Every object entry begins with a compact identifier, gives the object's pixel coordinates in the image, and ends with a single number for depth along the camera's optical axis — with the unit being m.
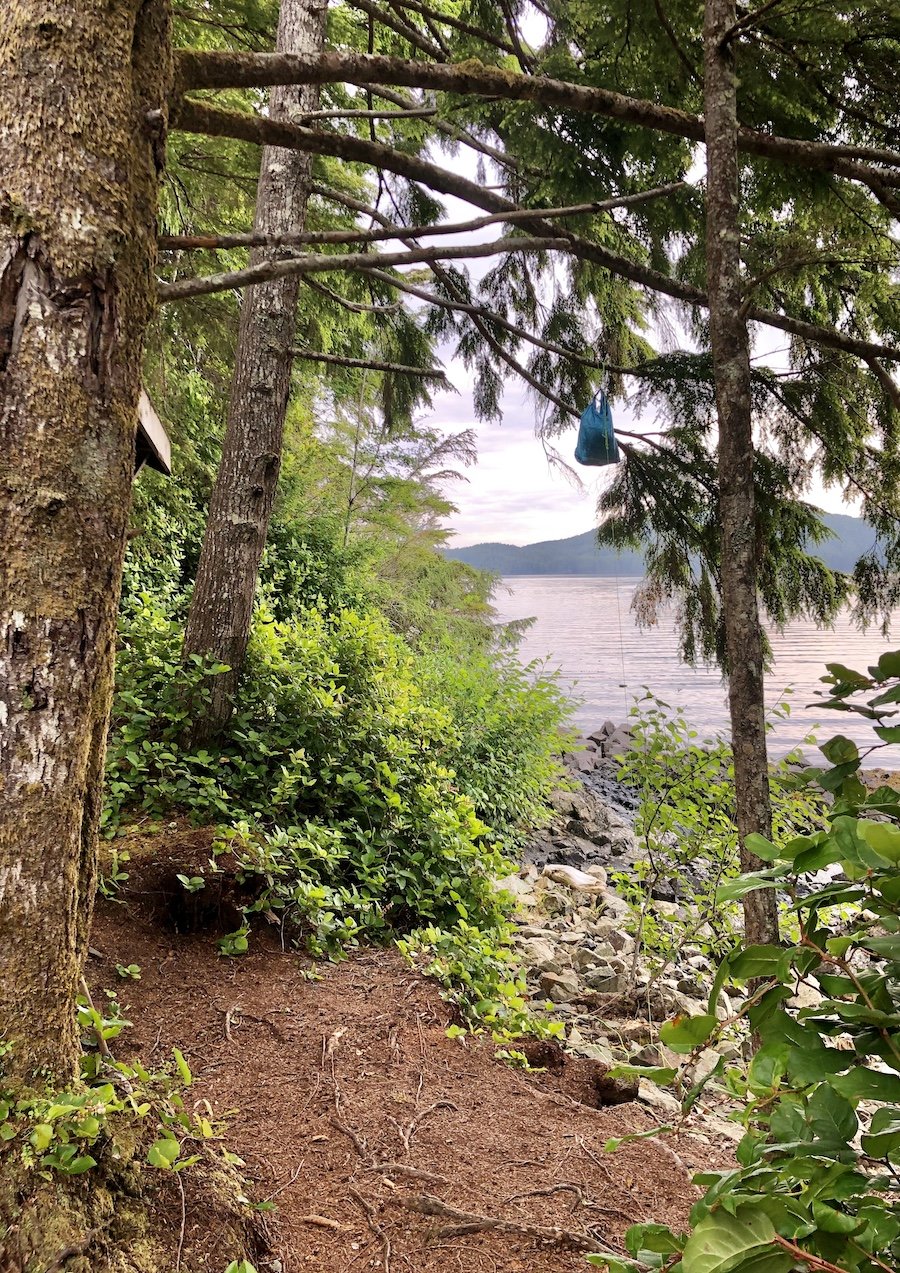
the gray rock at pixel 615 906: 6.45
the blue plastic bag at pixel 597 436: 4.08
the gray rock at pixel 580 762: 12.64
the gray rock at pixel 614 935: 5.56
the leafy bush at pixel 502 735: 6.64
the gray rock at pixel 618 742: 13.90
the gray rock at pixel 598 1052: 3.73
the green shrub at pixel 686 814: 3.92
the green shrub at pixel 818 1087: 0.53
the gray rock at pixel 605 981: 4.76
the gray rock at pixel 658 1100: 3.18
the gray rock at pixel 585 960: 5.19
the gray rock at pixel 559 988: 4.61
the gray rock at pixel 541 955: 4.96
